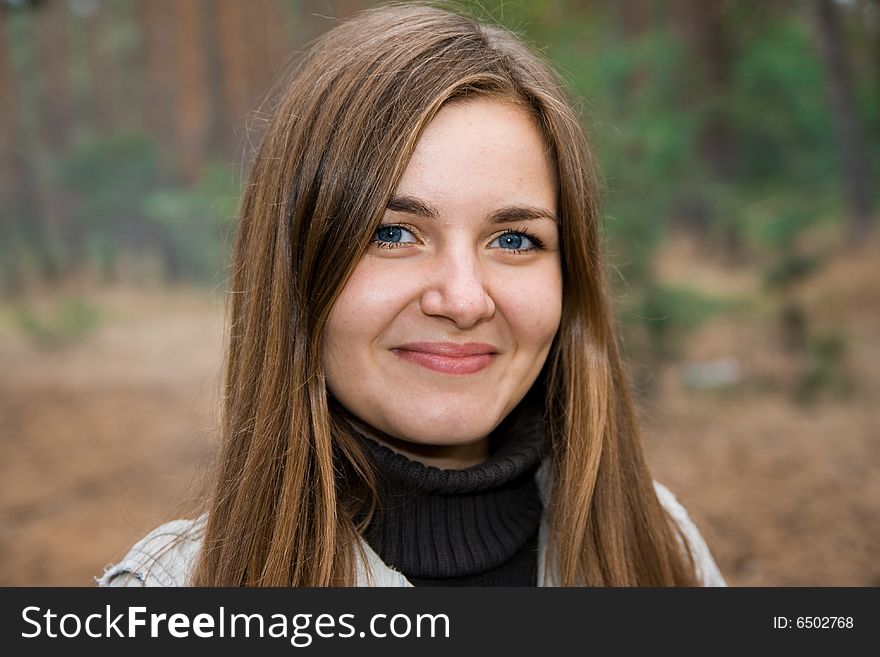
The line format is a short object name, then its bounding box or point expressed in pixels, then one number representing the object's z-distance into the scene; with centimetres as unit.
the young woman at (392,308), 116
